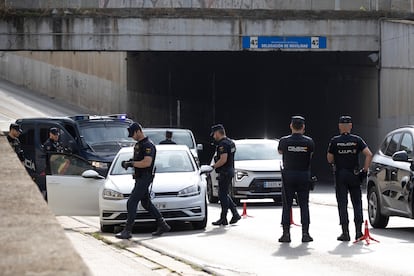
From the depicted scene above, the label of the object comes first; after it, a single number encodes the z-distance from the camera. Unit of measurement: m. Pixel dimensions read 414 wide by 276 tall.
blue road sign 41.34
